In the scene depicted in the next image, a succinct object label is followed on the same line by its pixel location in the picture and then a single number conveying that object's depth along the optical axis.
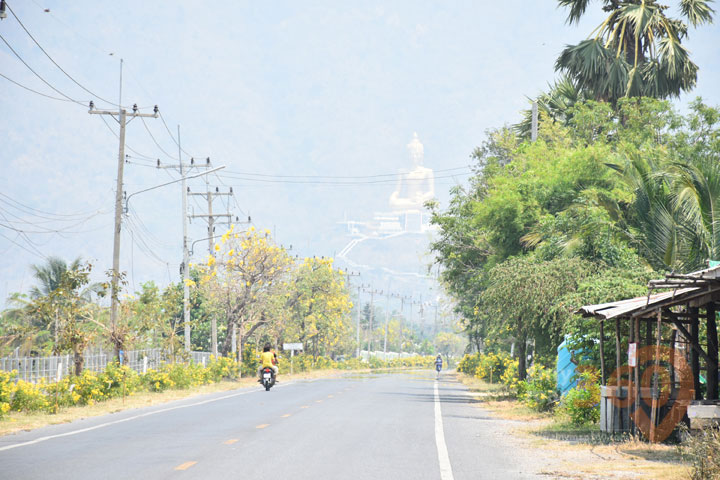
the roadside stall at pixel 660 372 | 13.74
